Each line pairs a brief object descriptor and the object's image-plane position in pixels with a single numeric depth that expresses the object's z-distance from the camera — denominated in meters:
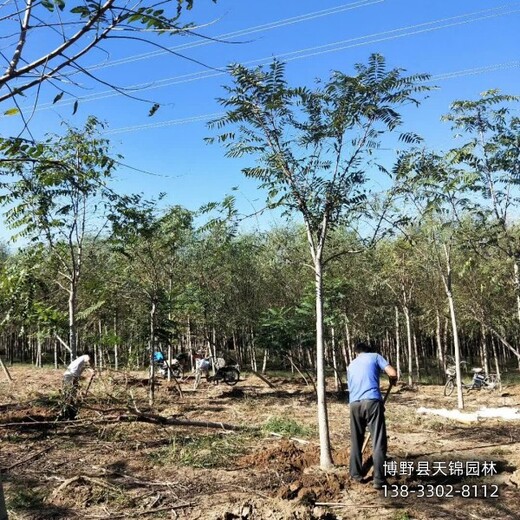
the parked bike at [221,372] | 16.41
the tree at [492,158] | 8.50
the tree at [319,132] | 5.92
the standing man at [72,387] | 8.63
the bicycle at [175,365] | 17.39
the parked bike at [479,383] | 15.60
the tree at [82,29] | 1.93
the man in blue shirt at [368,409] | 5.36
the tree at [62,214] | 10.15
